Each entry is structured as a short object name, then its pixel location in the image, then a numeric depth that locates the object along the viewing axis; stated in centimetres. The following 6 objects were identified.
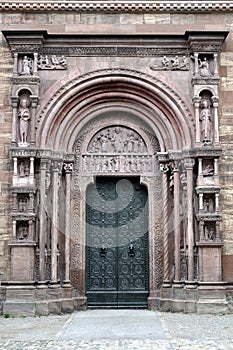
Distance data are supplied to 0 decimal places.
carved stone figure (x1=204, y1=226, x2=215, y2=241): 1213
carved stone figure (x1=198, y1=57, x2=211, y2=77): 1270
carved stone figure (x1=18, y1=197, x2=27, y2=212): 1219
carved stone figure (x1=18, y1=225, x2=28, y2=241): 1212
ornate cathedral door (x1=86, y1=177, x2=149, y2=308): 1284
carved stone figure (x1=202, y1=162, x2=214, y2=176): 1235
